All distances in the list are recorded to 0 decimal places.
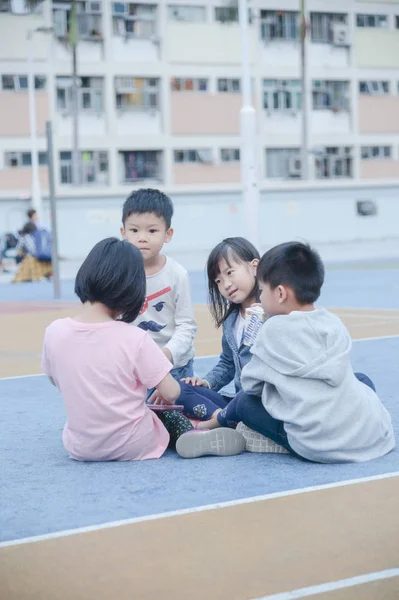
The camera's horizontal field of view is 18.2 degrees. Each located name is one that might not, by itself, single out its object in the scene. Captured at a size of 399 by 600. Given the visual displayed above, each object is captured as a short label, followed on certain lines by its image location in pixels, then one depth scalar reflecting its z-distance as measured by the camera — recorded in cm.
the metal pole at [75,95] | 4341
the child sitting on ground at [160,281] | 639
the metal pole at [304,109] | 4600
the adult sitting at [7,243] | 3353
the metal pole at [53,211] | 1675
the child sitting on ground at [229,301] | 609
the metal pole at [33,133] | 3947
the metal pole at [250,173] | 1938
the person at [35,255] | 2330
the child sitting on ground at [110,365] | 534
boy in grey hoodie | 525
